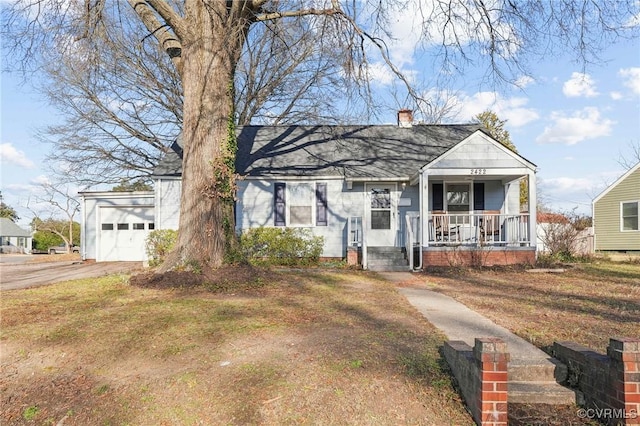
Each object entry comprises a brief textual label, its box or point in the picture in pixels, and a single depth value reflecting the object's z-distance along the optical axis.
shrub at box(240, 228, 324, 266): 13.50
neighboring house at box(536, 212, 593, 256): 14.66
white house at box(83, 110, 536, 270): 12.82
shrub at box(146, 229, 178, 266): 13.60
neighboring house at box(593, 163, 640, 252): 22.06
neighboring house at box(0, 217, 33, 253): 50.72
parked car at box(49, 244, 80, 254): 36.87
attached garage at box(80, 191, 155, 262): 17.73
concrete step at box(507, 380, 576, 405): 3.78
